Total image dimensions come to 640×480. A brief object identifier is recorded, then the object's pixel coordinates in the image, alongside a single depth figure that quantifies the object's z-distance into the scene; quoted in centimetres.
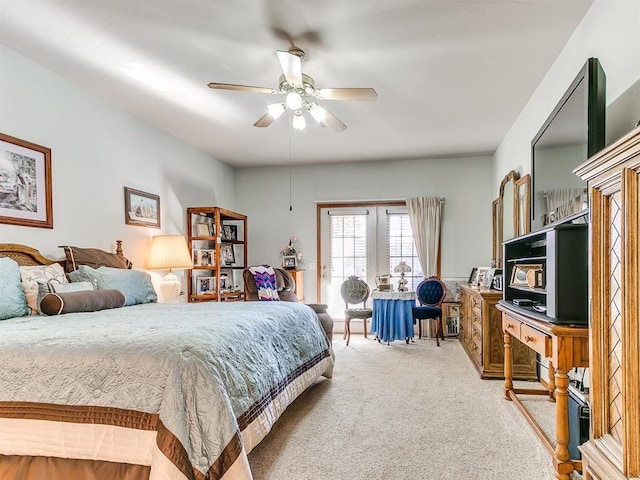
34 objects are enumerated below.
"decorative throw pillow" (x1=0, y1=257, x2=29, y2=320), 239
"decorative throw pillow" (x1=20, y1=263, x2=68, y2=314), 259
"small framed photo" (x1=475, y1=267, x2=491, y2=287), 505
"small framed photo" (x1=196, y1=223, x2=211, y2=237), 530
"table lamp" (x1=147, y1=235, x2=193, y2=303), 419
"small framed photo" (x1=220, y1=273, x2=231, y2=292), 568
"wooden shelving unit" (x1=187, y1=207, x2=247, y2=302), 516
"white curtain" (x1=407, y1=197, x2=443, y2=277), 596
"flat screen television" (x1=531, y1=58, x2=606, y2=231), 198
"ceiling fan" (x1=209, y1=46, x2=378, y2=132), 261
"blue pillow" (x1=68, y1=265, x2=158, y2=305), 306
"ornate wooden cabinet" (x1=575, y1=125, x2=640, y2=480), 126
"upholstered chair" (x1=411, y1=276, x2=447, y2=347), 534
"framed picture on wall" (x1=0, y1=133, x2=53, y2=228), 283
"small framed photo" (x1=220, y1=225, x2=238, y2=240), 582
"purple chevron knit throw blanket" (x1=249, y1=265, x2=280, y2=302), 480
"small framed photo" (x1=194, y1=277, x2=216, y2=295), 526
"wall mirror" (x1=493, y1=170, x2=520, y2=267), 424
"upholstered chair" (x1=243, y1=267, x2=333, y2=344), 416
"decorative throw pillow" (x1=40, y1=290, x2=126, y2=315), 250
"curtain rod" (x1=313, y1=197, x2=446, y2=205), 615
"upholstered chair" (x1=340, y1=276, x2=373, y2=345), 573
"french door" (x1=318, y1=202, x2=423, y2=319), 622
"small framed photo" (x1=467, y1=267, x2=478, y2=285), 559
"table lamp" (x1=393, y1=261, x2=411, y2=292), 573
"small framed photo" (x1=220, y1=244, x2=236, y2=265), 574
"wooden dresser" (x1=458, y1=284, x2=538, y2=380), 375
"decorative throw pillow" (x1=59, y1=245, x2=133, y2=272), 318
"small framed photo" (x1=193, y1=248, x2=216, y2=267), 521
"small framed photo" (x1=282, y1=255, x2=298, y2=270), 632
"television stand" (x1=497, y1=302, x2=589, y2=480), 191
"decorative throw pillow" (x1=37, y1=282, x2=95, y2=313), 262
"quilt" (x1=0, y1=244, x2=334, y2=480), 155
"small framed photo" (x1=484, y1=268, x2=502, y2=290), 443
